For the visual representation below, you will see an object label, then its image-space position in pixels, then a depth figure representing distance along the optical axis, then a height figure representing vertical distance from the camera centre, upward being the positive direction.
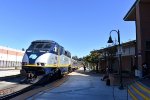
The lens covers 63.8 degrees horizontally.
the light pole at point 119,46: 8.90 +1.46
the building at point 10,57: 34.72 +0.46
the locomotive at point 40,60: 9.70 -0.18
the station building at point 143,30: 12.19 +2.85
